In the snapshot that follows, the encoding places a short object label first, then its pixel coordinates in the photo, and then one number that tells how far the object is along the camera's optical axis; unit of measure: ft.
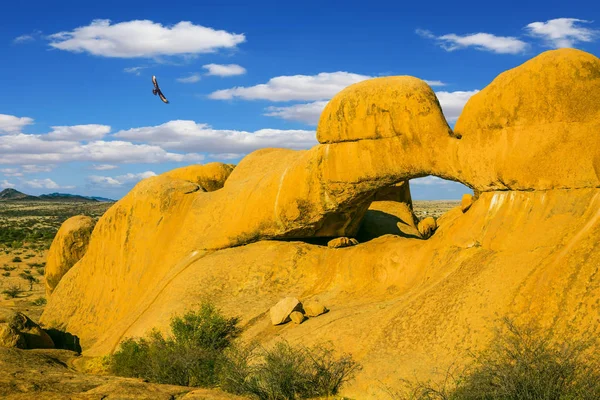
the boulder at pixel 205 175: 63.67
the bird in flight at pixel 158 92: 53.16
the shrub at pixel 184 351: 34.94
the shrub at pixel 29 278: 98.07
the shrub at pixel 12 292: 84.05
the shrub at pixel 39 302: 77.36
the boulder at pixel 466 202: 41.76
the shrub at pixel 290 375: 29.94
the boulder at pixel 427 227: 49.67
